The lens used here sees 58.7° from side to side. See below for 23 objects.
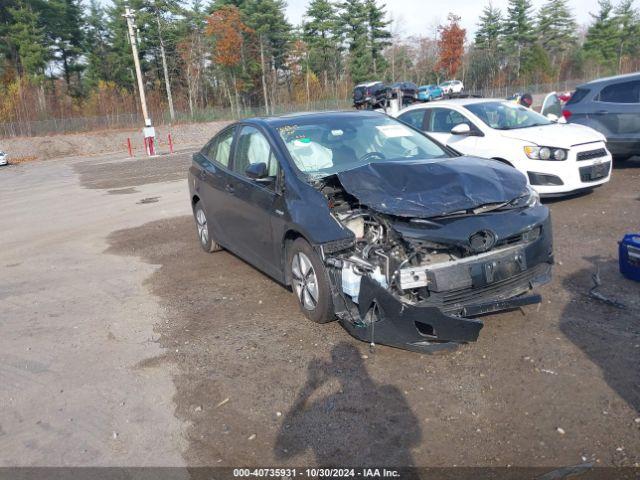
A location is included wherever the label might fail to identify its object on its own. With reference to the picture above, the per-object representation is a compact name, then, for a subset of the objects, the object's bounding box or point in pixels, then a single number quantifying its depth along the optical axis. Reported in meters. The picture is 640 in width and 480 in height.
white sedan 8.12
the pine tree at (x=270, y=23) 56.04
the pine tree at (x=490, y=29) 67.94
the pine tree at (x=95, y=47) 55.78
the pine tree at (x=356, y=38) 61.28
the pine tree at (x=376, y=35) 61.54
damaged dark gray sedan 3.96
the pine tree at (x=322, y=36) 60.81
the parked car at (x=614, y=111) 10.14
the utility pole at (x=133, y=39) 29.88
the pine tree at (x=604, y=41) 67.12
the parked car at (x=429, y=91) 42.69
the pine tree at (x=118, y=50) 55.75
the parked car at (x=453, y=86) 54.21
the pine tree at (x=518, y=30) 66.94
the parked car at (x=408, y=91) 26.06
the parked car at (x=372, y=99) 17.03
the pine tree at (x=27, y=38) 49.09
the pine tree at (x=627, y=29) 67.44
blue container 5.07
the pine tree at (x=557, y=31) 68.75
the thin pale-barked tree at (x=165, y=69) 47.81
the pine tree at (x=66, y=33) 51.47
